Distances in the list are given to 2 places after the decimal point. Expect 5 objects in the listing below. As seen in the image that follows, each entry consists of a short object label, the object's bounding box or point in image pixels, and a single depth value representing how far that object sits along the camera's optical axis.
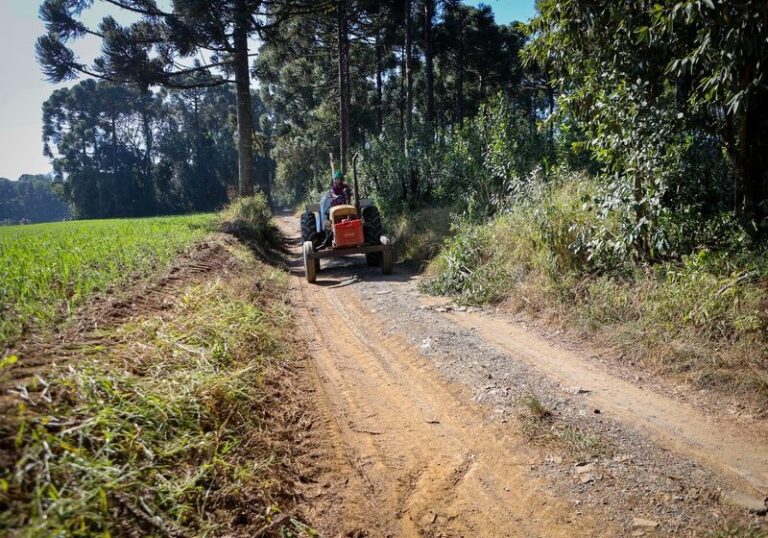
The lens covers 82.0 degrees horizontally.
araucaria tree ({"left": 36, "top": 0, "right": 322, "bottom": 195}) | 13.63
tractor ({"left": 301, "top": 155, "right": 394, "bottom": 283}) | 9.55
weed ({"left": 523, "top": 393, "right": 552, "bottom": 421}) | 3.45
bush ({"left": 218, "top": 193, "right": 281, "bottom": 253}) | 12.80
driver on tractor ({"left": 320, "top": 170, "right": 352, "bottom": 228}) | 10.85
